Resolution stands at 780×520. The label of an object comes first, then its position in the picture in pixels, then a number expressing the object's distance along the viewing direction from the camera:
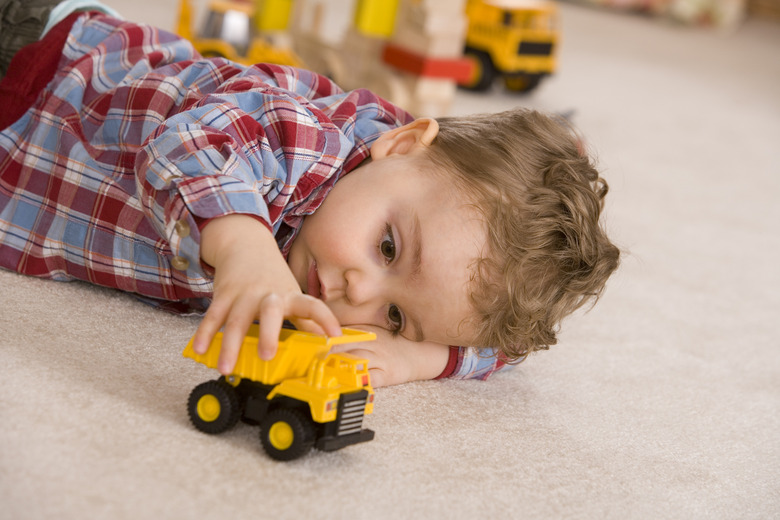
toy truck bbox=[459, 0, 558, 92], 2.36
